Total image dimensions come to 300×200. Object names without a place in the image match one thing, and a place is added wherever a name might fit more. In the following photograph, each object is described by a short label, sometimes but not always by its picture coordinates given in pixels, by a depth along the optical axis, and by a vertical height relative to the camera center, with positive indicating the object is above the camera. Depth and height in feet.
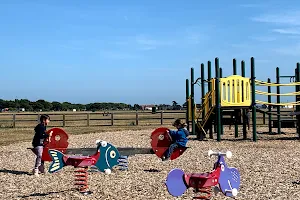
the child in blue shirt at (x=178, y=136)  35.60 -2.05
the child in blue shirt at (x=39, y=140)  33.45 -2.08
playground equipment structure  57.11 +1.33
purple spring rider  18.20 -2.96
